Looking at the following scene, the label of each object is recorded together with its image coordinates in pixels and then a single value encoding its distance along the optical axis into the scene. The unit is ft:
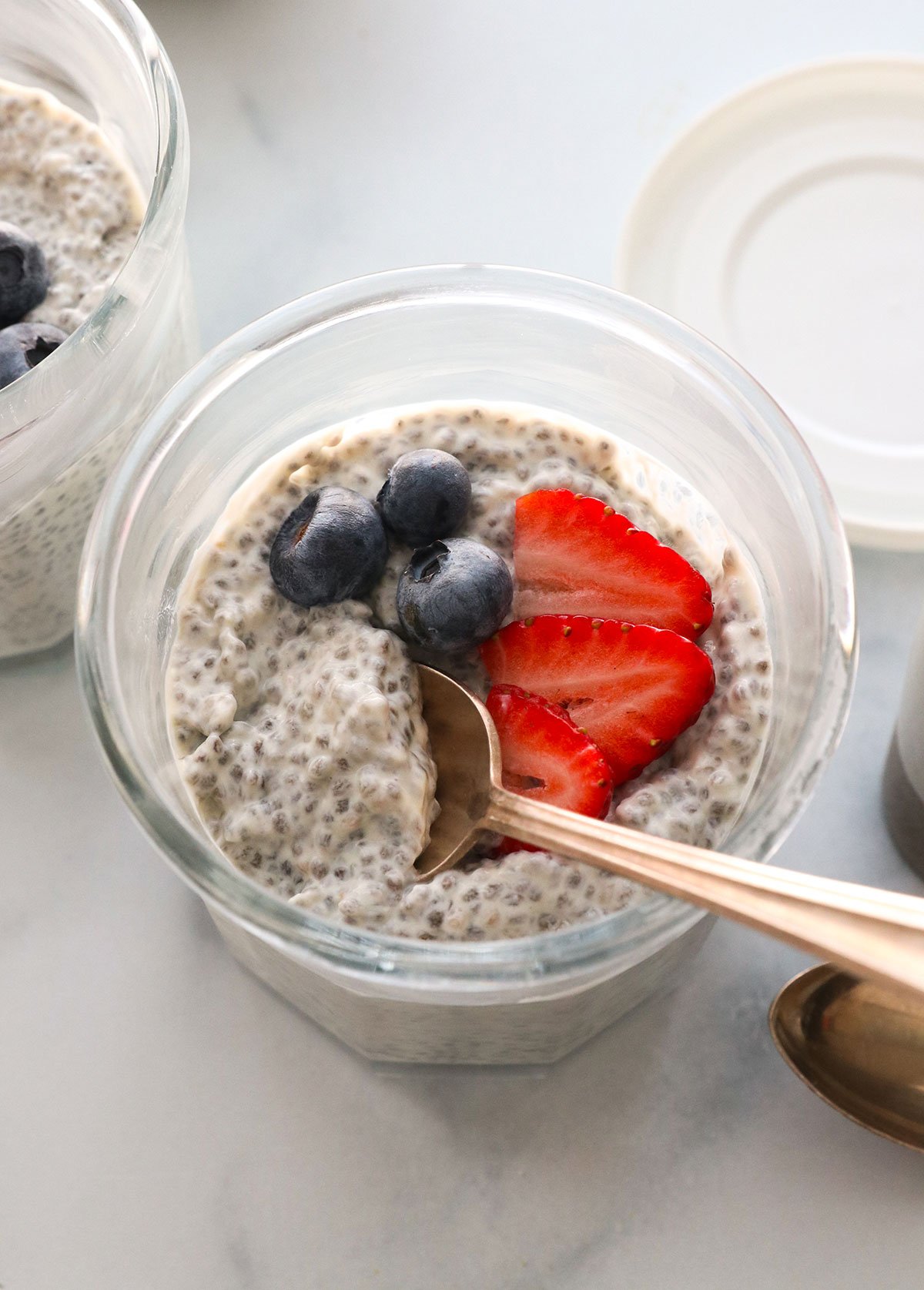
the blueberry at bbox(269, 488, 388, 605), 1.16
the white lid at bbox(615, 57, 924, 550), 1.37
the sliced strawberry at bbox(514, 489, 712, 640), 1.16
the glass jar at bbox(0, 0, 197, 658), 1.22
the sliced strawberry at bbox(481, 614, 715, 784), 1.14
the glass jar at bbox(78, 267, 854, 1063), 1.04
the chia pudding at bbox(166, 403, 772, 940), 1.11
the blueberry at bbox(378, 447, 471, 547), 1.17
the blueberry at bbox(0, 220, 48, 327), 1.28
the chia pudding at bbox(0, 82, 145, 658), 1.28
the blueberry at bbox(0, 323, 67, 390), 1.25
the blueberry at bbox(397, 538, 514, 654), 1.14
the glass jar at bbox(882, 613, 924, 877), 1.22
